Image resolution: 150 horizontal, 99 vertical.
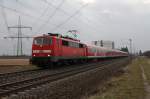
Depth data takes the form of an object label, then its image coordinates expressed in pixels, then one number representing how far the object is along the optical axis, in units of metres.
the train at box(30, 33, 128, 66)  27.36
